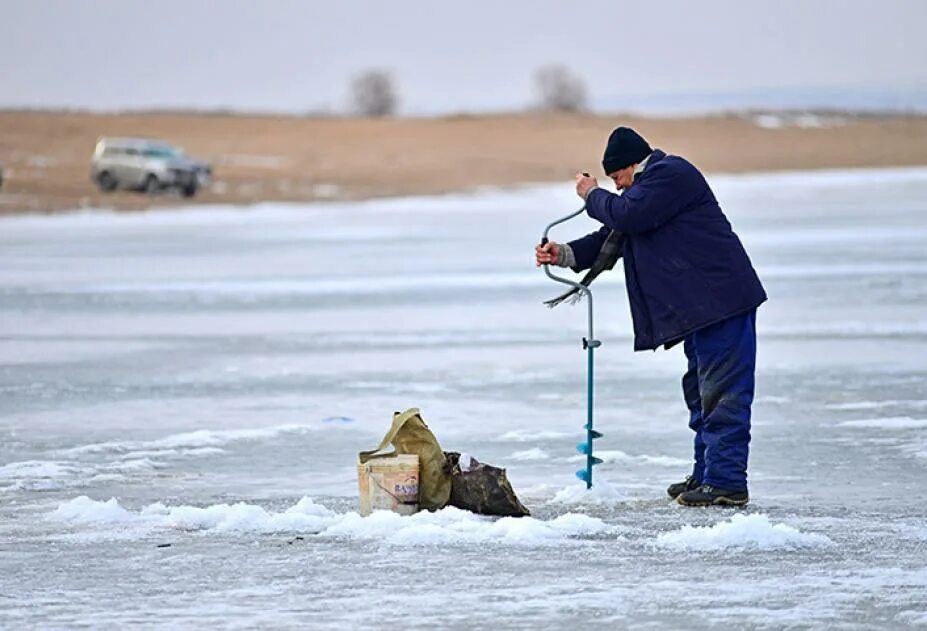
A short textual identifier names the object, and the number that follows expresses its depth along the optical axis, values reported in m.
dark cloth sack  16.47
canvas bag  16.64
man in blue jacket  17.00
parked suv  107.44
